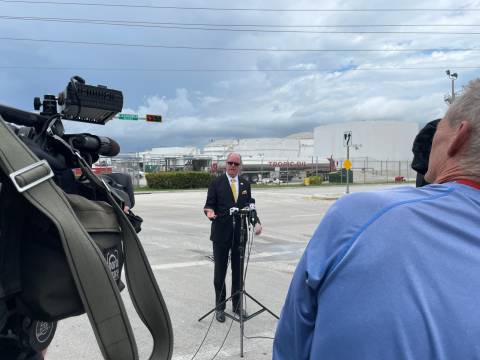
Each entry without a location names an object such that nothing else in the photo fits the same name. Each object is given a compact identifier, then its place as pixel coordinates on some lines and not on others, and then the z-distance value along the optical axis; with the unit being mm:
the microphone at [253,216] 4526
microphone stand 4279
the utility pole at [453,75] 30328
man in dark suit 4824
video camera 1091
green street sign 17806
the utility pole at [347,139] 22375
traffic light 22766
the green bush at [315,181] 42188
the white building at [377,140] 77312
